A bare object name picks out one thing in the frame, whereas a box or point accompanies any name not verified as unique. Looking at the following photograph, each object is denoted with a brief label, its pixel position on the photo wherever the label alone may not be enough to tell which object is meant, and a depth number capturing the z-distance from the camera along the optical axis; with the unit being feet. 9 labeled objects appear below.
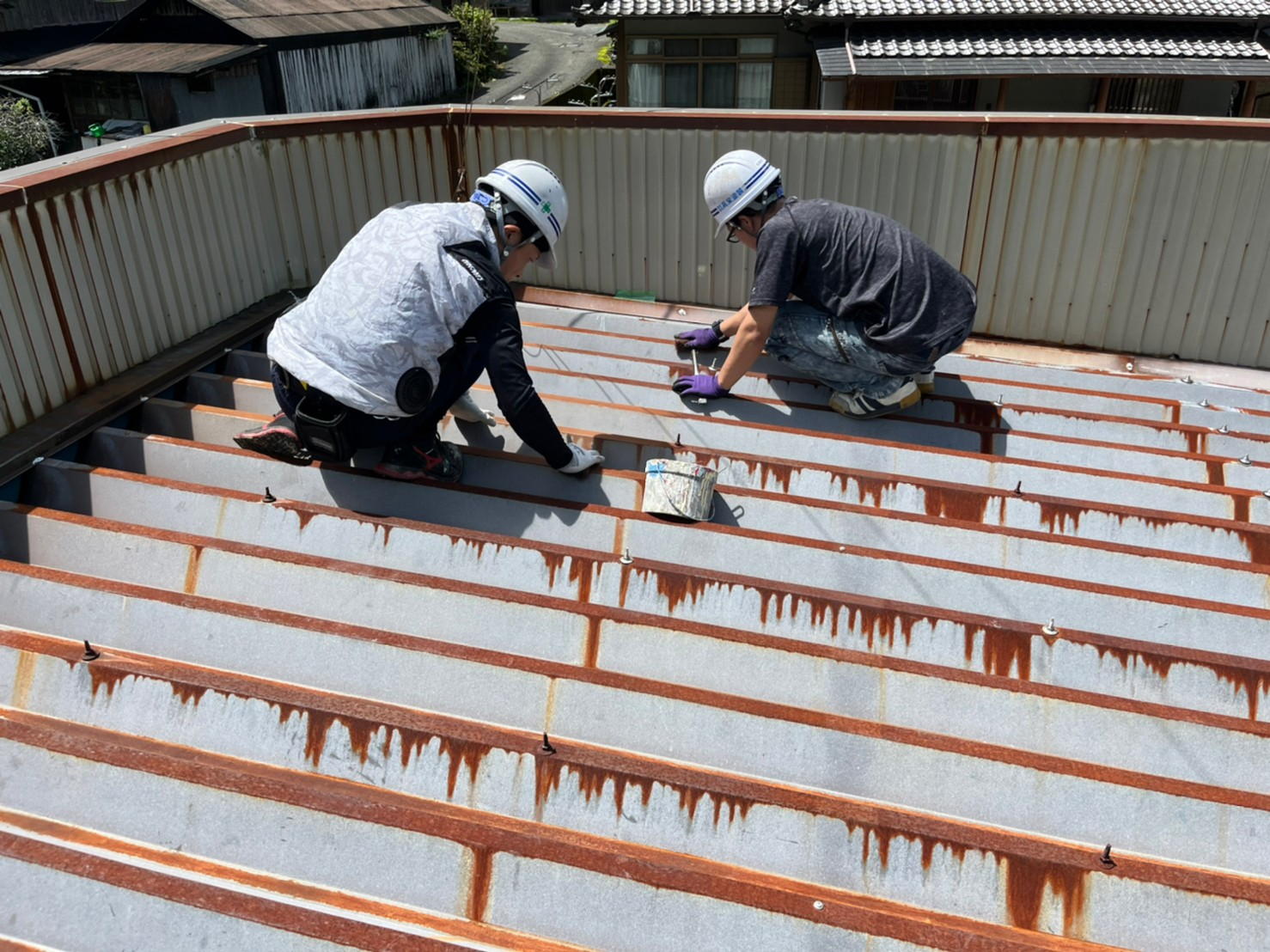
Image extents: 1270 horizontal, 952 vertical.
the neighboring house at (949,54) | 42.39
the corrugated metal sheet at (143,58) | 72.33
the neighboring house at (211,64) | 74.28
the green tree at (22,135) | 67.31
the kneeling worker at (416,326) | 10.28
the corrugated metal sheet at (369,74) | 81.61
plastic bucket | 10.80
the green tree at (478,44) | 100.37
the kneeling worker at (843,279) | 12.96
